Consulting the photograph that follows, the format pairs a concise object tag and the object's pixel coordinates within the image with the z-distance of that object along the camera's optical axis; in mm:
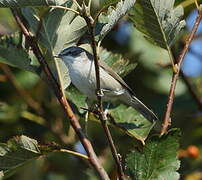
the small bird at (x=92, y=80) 6215
